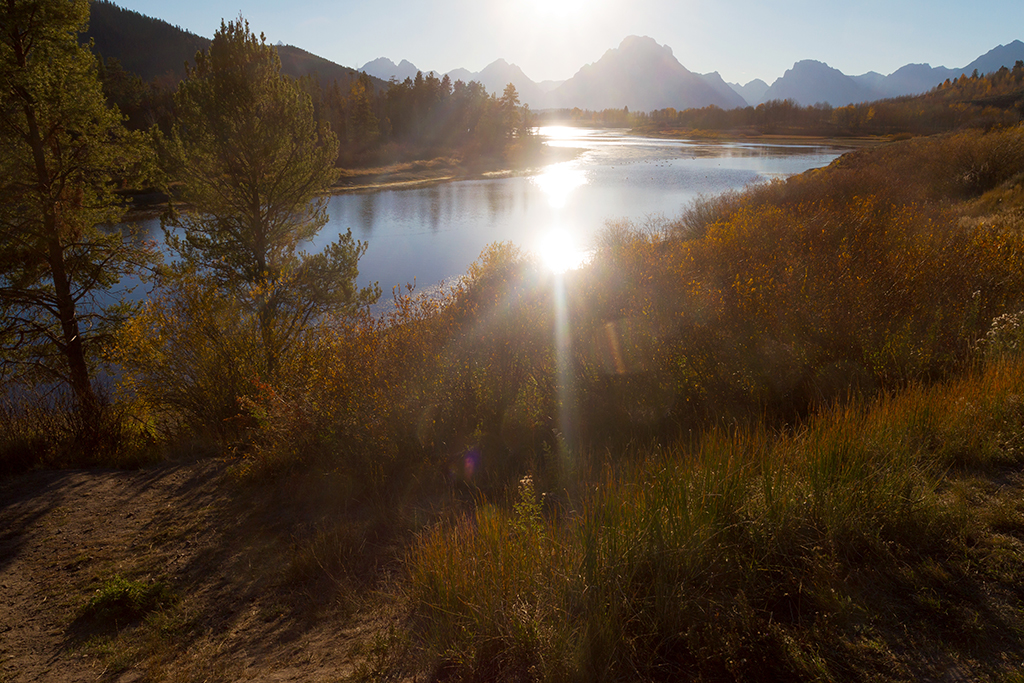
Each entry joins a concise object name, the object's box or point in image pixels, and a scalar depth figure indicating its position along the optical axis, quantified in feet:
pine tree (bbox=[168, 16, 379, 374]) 51.08
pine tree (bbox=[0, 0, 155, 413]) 38.58
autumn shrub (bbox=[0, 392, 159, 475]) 26.02
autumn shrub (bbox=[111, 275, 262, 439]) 32.45
